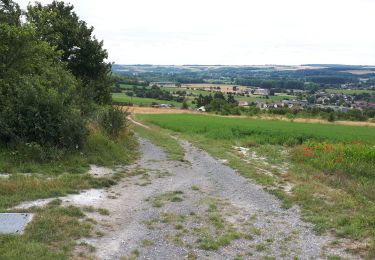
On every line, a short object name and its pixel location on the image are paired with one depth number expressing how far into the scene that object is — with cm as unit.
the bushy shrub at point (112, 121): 2320
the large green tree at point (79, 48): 2928
